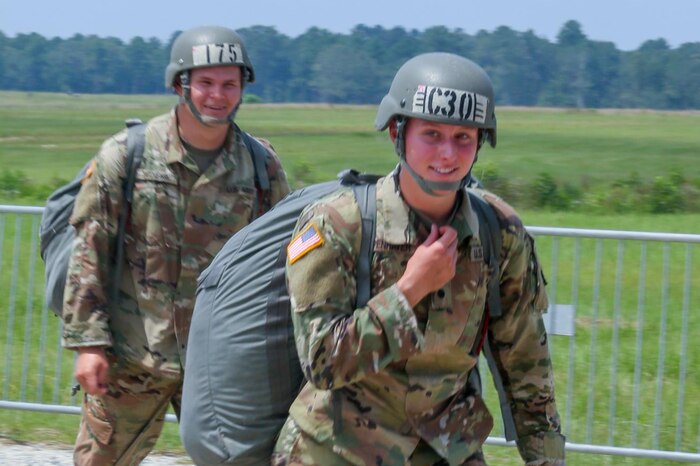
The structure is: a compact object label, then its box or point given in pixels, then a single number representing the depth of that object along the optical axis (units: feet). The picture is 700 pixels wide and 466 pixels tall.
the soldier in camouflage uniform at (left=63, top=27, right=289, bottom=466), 22.52
